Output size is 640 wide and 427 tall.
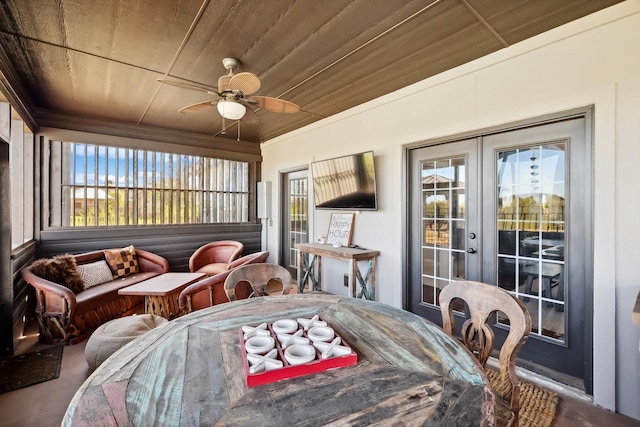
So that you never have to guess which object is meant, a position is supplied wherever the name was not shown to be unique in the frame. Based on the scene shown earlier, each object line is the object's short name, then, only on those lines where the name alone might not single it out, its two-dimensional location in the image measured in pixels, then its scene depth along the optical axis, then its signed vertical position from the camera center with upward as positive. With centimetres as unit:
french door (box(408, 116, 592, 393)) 221 -13
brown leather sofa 293 -103
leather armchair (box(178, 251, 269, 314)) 304 -90
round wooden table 82 -57
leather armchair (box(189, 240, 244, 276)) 477 -73
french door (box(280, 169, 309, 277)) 516 -3
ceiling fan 231 +104
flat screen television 364 +43
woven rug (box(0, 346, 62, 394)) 229 -134
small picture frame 402 -22
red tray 96 -55
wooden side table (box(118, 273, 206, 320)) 313 -85
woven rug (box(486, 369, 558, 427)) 189 -135
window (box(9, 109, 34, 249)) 324 +41
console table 346 -68
